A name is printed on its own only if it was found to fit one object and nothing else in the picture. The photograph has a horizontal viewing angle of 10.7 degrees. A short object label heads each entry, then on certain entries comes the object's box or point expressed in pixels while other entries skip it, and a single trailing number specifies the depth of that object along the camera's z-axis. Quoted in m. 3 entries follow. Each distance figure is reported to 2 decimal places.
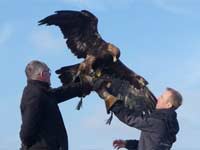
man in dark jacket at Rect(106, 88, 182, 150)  9.14
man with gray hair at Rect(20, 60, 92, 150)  8.61
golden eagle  11.35
